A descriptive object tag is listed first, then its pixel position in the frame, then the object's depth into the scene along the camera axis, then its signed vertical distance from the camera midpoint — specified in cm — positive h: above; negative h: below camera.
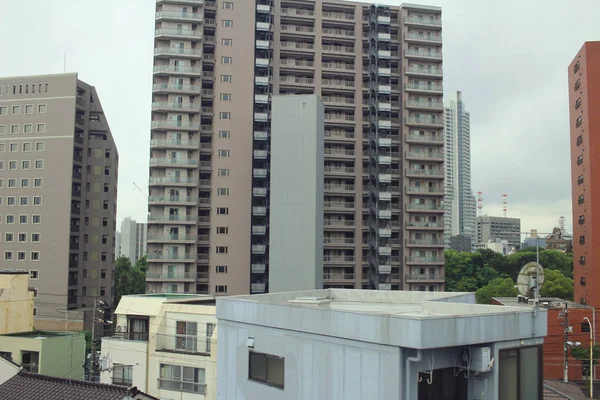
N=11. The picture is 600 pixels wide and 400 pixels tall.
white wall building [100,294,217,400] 3450 -738
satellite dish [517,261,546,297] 2236 -137
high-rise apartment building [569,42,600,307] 6815 +1006
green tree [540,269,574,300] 8638 -679
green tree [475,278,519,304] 8526 -743
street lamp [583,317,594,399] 5891 -841
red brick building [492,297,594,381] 5981 -1069
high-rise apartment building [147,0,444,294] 8094 +1749
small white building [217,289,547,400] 1310 -301
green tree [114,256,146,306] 11325 -821
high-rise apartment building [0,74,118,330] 8844 +740
